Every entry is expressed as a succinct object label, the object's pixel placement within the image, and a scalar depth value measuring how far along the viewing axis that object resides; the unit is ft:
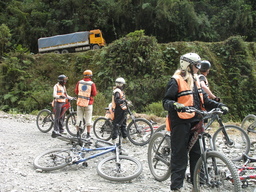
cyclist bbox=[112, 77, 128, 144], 22.48
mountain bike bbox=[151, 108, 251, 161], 18.28
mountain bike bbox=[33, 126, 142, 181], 14.64
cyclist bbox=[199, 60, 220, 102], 18.49
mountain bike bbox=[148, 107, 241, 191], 10.07
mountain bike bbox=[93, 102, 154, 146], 23.80
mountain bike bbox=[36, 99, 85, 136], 27.81
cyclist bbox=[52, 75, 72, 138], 25.82
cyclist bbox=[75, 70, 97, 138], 23.03
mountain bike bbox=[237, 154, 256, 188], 12.72
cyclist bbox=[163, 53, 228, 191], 11.57
